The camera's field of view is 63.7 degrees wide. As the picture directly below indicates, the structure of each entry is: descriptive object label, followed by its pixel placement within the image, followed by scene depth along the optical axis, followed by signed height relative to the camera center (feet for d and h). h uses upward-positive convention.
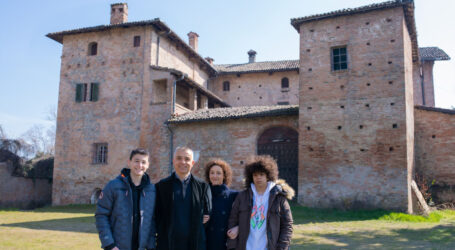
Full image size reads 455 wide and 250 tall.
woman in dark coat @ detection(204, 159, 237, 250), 13.58 -1.66
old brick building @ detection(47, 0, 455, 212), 46.39 +6.83
